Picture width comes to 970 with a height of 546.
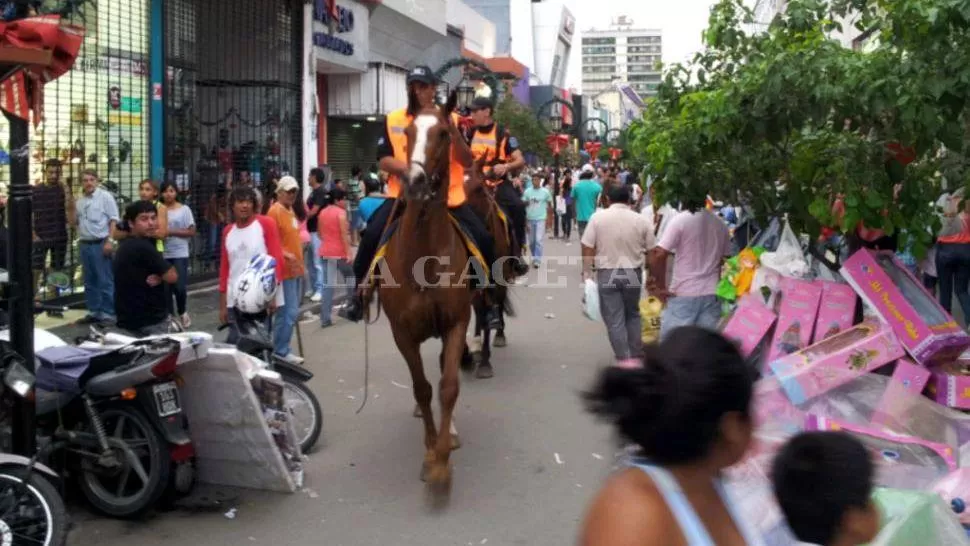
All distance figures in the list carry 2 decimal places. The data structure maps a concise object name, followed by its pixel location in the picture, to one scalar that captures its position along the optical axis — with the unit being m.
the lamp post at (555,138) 31.33
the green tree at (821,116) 5.93
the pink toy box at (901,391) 6.39
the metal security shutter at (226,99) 17.61
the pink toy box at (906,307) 6.82
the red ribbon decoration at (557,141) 40.02
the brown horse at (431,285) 6.60
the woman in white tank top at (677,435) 2.12
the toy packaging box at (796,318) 7.57
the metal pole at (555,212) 30.89
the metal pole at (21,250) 5.94
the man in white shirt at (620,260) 9.73
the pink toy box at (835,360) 6.75
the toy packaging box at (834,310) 7.45
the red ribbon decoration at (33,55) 5.64
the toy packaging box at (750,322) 7.82
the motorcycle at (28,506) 5.19
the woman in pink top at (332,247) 13.81
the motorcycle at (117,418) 6.20
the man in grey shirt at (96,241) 13.08
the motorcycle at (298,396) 7.79
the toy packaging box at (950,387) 6.73
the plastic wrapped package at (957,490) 5.27
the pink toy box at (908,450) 5.97
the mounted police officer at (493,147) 10.50
